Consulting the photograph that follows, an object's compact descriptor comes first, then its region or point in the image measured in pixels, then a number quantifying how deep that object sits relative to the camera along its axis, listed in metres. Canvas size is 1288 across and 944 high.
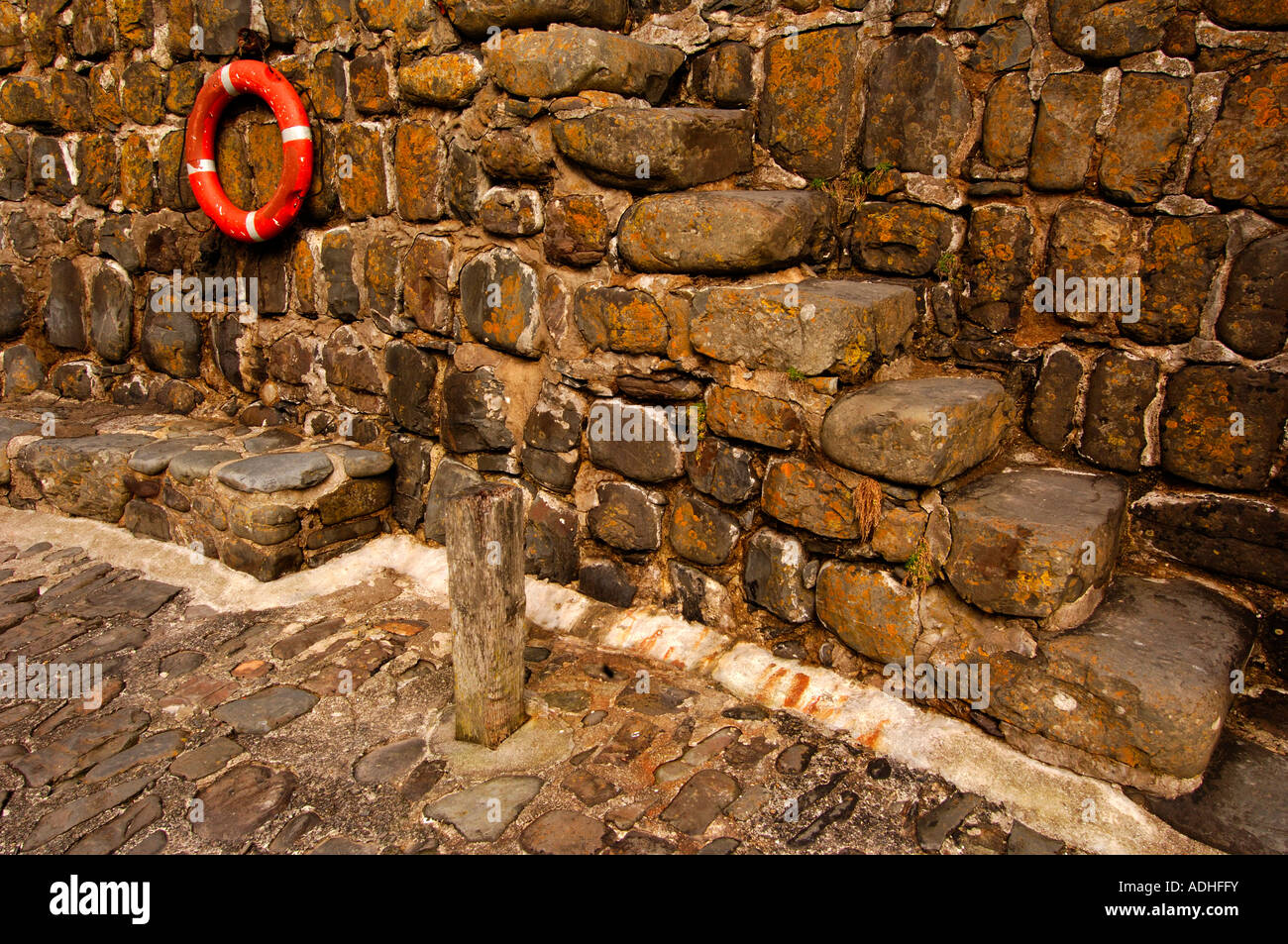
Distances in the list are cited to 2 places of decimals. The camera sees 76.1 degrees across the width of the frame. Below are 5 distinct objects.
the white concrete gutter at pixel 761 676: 1.95
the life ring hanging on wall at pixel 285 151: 3.51
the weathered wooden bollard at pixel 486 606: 2.17
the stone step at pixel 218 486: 3.29
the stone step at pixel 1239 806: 1.84
